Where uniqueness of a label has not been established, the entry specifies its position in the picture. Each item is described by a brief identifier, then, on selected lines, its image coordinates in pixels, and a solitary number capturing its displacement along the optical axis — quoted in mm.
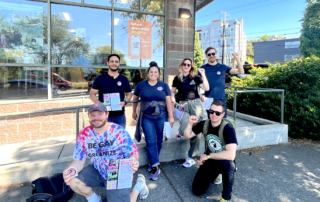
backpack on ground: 2277
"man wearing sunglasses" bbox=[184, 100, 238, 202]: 2434
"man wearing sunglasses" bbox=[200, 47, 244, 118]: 3418
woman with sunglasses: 3262
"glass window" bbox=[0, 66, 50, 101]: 4508
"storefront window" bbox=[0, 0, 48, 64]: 4551
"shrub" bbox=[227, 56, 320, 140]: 4871
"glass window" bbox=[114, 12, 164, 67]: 5410
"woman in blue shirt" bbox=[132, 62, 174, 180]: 2996
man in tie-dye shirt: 2182
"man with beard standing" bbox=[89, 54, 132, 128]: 3020
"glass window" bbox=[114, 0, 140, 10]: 5325
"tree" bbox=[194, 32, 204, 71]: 21612
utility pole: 41928
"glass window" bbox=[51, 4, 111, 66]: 4886
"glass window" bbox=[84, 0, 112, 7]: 5088
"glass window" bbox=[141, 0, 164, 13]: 5578
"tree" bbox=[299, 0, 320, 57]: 14834
